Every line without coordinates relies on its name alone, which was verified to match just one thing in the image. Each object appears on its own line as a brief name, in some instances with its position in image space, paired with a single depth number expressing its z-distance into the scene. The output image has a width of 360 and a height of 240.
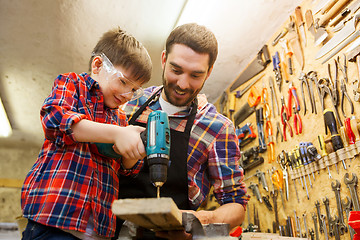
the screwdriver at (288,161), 2.50
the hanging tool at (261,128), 3.01
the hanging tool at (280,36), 2.80
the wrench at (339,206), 1.90
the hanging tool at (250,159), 3.09
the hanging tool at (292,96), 2.51
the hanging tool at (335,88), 2.06
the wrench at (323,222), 2.03
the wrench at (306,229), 2.25
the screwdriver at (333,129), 1.98
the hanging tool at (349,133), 1.88
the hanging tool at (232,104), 3.91
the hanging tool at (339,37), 1.96
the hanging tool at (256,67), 3.13
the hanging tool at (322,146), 2.11
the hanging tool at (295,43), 2.54
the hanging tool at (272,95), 2.90
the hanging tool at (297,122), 2.46
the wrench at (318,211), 2.10
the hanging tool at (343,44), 1.94
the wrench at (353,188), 1.80
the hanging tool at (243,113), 3.42
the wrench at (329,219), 1.98
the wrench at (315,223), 2.13
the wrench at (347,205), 1.82
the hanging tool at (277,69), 2.82
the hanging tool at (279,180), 2.63
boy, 0.97
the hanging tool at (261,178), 2.88
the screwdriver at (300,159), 2.32
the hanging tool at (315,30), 2.27
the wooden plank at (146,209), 0.77
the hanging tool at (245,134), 3.28
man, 1.61
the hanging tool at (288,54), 2.67
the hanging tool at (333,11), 2.08
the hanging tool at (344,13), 1.97
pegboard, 2.00
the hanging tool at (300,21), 2.55
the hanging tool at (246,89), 3.31
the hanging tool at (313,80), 2.28
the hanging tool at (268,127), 2.85
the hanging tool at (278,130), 2.74
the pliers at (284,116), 2.65
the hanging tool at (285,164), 2.54
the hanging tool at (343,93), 1.99
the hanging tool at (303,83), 2.39
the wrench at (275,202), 2.64
